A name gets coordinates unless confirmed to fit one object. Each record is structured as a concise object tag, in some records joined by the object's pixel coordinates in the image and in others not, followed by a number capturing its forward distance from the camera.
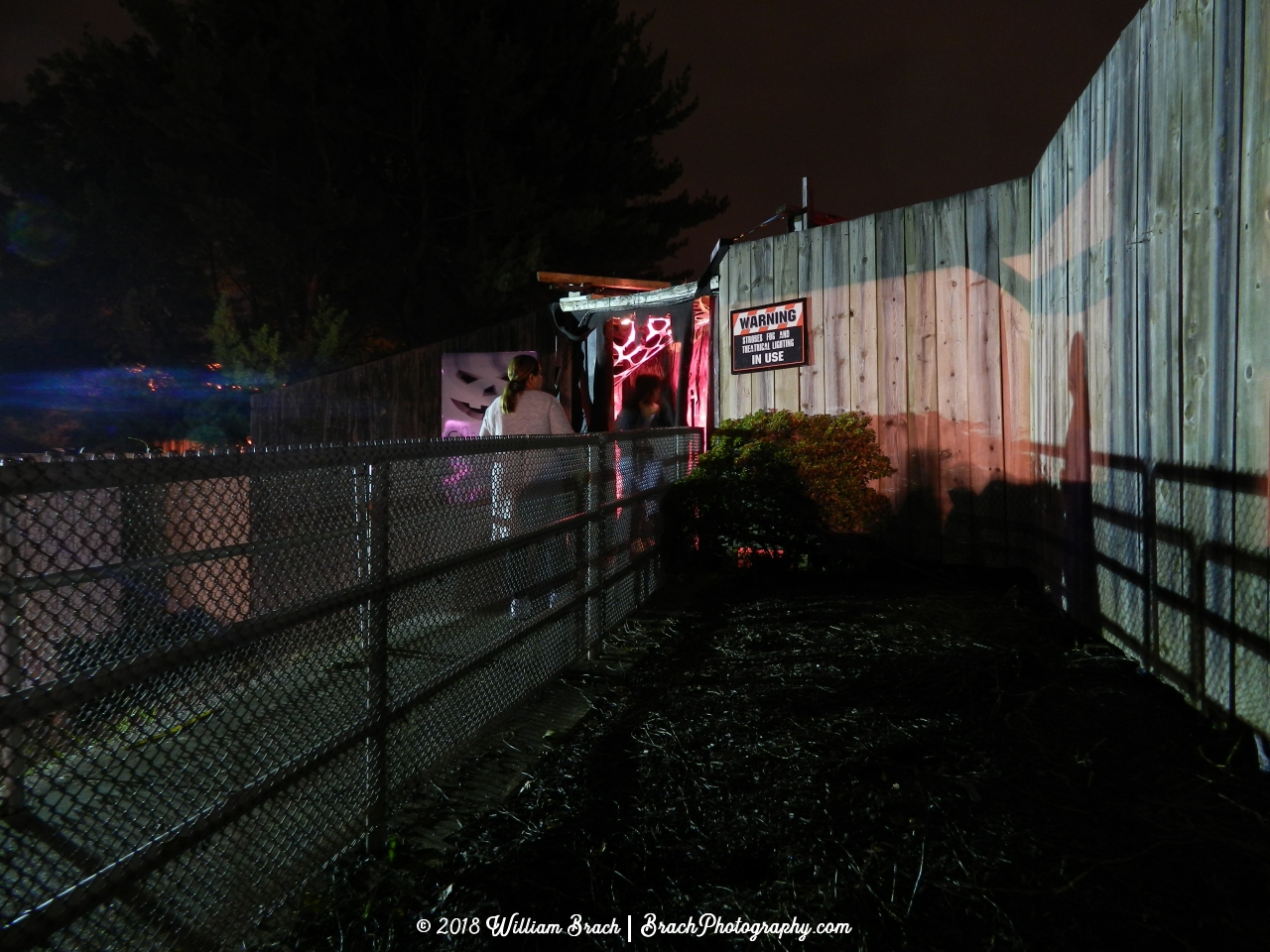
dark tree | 17.73
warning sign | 7.59
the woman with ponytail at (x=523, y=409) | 5.59
